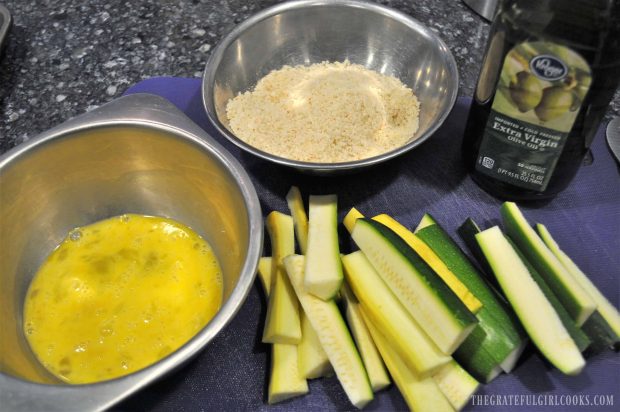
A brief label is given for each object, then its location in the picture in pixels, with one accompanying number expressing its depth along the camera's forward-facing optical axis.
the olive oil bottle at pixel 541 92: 0.44
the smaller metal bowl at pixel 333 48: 0.58
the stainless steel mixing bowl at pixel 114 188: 0.46
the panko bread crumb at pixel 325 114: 0.55
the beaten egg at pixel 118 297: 0.45
